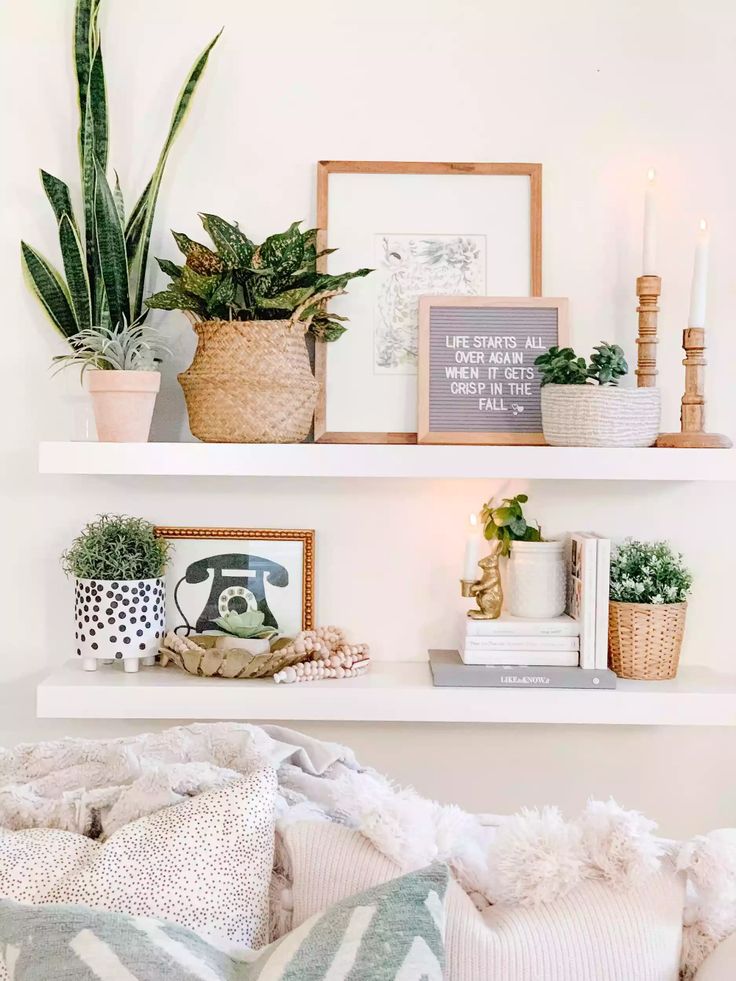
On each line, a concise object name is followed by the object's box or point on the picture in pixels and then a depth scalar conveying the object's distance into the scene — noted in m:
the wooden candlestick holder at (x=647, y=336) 1.84
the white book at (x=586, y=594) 1.79
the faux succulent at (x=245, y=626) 1.91
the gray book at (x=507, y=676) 1.78
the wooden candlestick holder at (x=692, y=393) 1.79
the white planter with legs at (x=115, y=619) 1.81
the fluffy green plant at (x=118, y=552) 1.82
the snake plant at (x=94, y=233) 1.84
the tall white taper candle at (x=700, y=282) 1.76
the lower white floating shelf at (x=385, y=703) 1.76
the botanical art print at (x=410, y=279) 1.92
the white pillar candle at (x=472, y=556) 1.84
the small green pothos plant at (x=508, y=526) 1.87
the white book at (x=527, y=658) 1.81
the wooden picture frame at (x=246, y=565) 1.95
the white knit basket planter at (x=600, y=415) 1.72
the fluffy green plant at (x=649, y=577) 1.82
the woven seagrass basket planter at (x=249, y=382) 1.74
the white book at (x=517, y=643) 1.81
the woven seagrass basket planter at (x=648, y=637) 1.81
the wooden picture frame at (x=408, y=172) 1.91
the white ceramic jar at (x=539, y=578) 1.85
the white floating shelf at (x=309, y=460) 1.75
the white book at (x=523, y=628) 1.81
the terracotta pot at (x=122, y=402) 1.76
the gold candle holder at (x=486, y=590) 1.85
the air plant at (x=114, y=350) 1.79
